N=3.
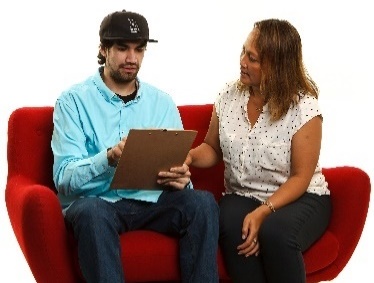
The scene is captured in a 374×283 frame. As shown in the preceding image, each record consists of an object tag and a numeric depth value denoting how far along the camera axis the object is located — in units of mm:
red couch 2686
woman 2799
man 2633
